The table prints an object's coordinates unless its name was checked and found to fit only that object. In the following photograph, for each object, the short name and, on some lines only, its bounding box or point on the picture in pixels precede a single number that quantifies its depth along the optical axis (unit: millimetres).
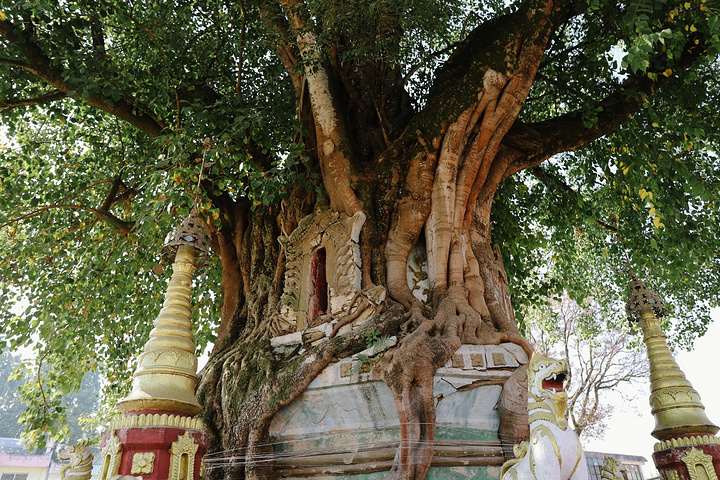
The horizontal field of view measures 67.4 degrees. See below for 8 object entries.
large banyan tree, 5828
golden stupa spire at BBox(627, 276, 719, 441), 5102
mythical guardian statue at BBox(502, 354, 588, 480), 2977
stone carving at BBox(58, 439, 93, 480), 3857
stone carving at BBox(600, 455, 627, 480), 4668
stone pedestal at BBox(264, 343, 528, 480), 4848
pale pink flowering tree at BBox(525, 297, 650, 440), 16281
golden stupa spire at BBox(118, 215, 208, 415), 3688
